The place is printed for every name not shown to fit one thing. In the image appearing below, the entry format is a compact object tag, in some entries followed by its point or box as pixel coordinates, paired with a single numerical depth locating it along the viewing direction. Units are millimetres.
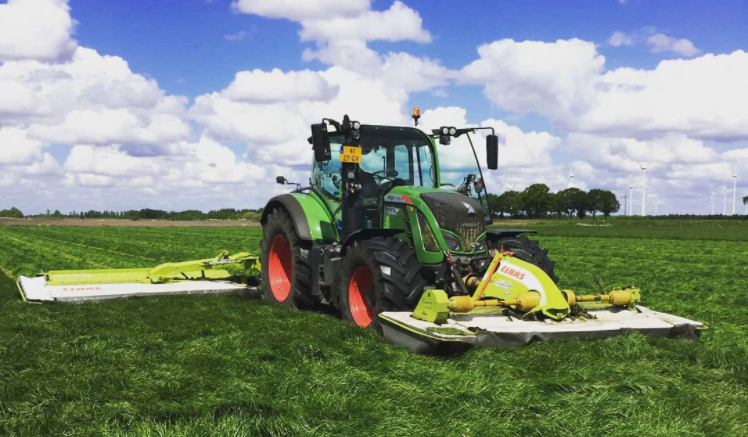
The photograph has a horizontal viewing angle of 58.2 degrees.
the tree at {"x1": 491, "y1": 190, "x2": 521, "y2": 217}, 117250
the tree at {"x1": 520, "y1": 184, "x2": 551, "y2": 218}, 111644
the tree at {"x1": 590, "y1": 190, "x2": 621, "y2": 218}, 124275
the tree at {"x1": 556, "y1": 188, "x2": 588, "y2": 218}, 122812
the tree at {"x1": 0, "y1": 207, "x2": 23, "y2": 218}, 100562
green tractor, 7289
